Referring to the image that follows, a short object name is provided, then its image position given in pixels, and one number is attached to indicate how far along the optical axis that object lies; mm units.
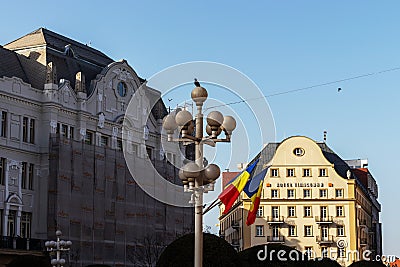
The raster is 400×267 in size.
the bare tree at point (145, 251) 55875
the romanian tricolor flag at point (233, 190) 28453
